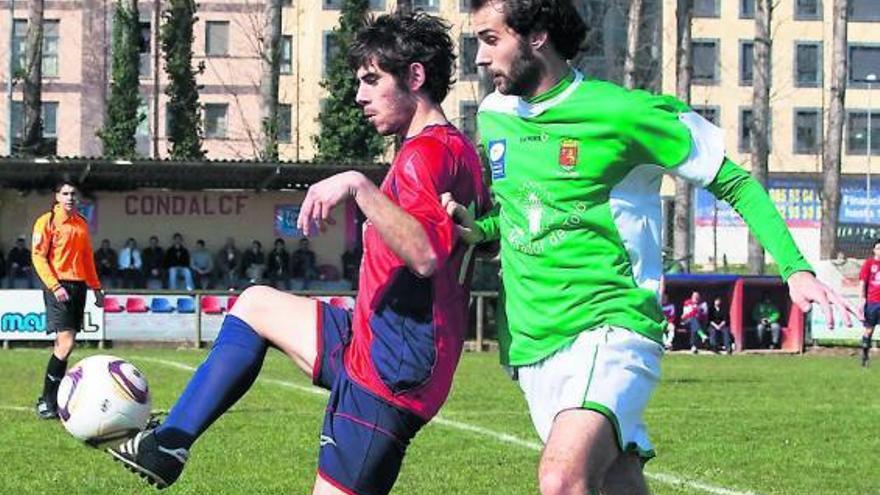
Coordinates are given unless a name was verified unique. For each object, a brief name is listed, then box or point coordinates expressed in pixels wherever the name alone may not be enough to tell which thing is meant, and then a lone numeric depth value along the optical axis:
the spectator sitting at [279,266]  30.75
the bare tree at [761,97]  43.00
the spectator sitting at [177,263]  30.27
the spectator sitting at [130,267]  30.20
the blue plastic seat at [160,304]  28.38
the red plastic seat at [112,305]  27.95
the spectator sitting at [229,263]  30.86
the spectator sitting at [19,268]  29.30
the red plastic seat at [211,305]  28.52
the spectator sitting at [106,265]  30.02
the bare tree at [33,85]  36.74
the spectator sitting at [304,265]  31.11
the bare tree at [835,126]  44.78
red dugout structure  32.66
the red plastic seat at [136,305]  28.12
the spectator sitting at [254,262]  30.75
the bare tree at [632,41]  42.97
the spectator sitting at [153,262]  30.34
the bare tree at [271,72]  40.53
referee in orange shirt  15.05
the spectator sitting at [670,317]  31.75
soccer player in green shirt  5.07
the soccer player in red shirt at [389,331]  5.35
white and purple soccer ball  5.86
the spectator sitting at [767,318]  32.66
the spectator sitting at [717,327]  31.91
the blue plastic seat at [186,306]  28.52
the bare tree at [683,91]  43.34
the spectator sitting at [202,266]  30.72
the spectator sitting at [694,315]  31.41
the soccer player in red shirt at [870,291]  25.64
